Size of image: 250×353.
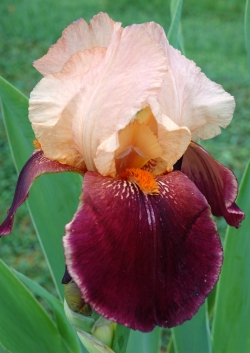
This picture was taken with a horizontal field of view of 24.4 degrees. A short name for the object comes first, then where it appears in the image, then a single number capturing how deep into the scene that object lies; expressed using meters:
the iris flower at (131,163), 0.23
